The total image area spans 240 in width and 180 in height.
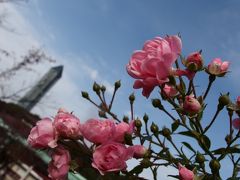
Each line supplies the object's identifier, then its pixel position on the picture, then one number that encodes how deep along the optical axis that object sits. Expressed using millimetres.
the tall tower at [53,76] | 36660
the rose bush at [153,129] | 253
